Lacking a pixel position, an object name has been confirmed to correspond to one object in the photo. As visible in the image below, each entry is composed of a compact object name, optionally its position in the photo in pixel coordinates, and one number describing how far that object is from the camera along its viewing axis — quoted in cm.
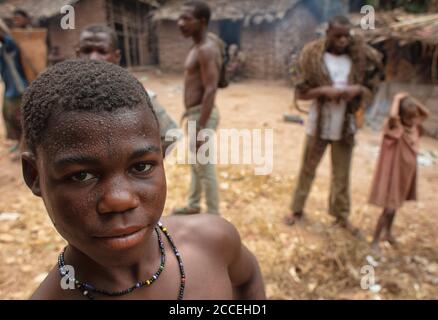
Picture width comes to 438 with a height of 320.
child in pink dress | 302
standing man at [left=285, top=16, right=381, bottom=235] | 309
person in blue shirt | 432
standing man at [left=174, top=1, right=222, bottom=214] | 307
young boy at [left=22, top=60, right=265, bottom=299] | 78
